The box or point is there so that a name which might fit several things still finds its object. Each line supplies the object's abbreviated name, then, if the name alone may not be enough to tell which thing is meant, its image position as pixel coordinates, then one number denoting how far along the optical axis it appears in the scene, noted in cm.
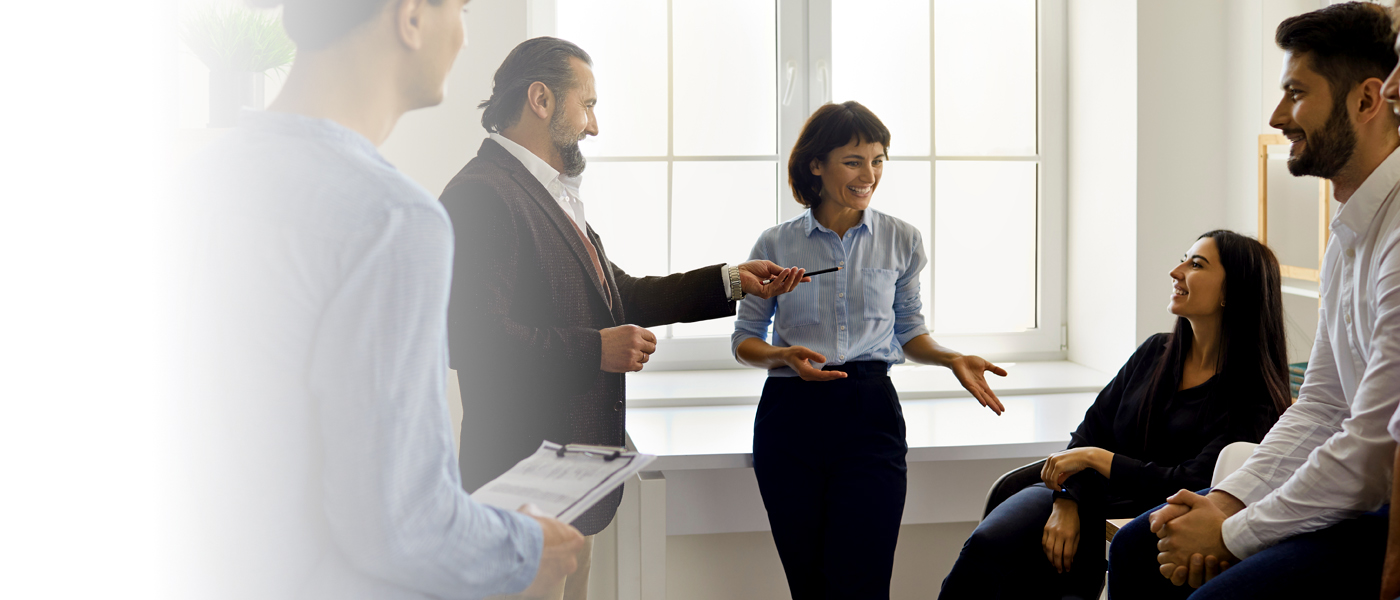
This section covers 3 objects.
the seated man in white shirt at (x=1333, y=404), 137
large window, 298
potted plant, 198
